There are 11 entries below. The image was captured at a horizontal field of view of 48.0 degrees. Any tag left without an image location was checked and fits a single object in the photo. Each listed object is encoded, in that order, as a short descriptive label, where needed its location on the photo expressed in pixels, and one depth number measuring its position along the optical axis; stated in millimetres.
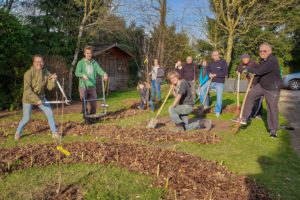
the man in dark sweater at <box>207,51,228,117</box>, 11016
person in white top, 15766
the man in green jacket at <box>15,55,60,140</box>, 7645
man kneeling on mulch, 8375
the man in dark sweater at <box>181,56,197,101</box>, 13703
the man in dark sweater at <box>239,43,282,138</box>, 8195
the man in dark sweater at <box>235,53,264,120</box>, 10359
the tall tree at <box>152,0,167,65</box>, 30266
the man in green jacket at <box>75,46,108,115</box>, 9555
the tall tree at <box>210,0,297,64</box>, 26625
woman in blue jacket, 11985
